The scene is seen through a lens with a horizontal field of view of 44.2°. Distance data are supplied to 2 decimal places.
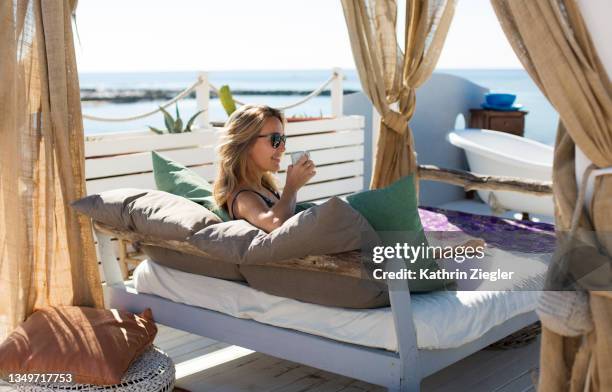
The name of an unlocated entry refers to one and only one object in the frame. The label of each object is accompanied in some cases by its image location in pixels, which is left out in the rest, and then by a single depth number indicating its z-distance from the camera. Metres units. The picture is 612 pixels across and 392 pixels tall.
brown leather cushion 2.72
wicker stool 2.72
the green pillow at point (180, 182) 3.43
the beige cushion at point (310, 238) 2.49
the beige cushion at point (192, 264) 2.99
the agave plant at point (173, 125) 5.18
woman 3.20
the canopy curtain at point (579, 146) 1.81
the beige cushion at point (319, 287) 2.59
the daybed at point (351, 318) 2.50
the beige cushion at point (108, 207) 3.15
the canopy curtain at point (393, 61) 4.54
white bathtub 6.21
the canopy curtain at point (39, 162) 3.05
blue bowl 7.21
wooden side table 7.29
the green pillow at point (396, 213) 2.64
